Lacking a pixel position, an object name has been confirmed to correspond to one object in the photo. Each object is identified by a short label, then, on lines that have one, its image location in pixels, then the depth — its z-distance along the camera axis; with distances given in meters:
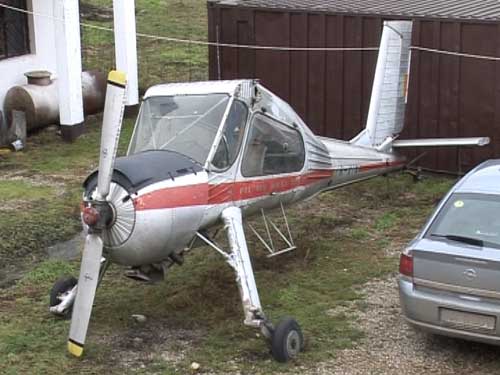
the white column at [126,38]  18.03
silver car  7.34
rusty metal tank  16.78
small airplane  7.72
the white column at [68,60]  16.50
